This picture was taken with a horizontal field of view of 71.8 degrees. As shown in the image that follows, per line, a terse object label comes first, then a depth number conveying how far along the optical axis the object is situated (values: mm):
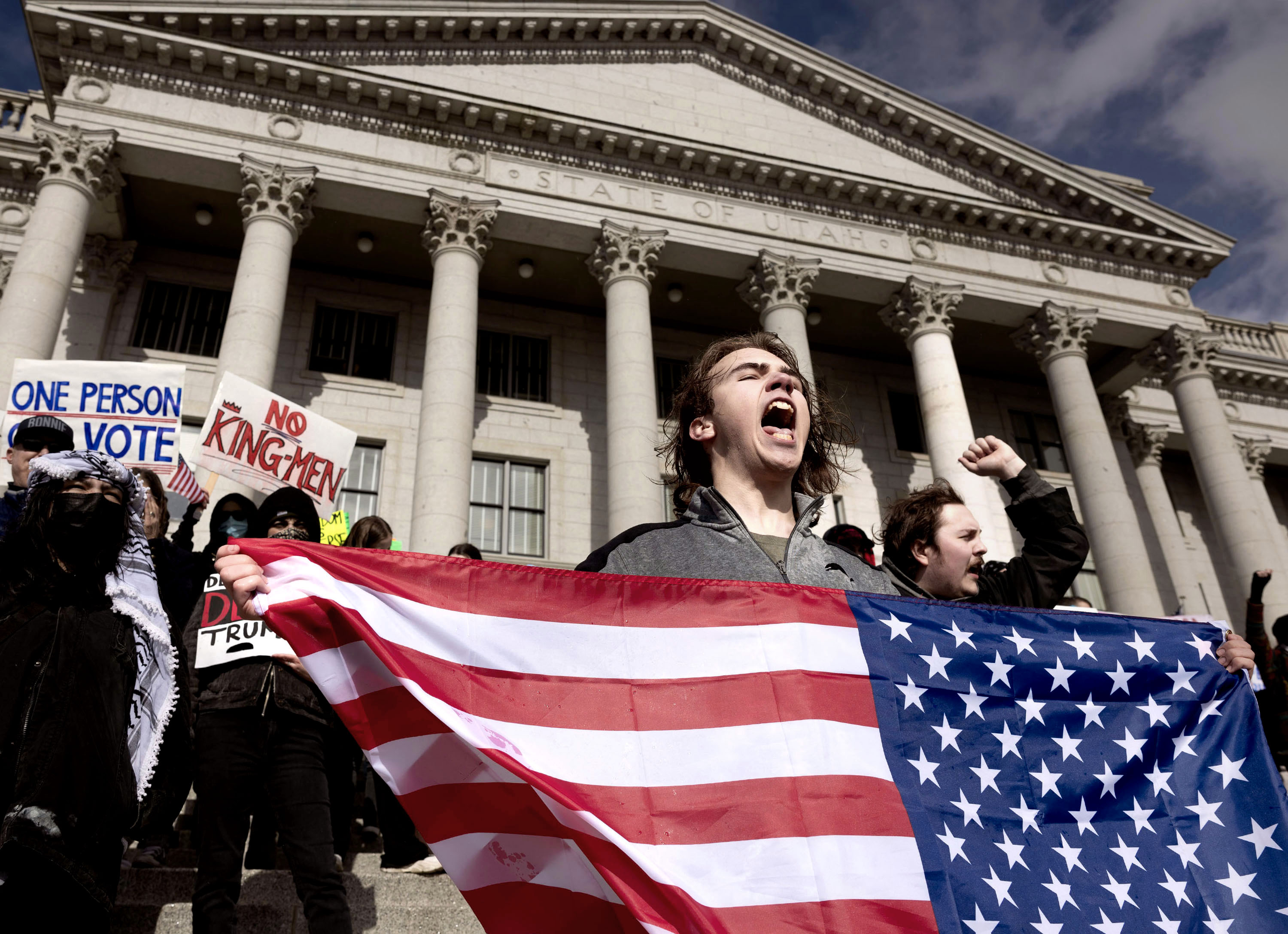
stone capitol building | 17688
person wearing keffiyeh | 3135
